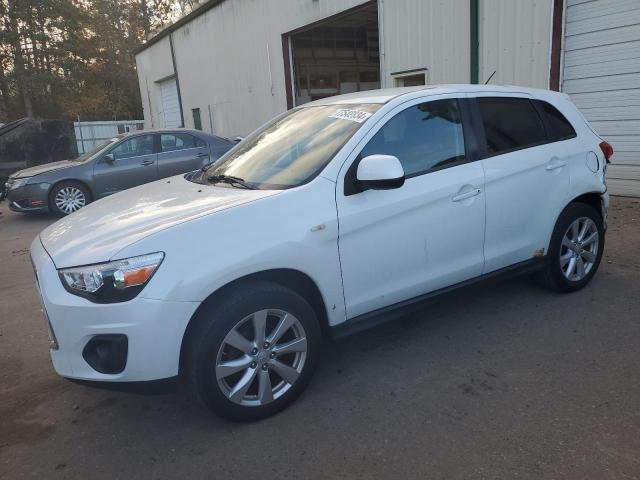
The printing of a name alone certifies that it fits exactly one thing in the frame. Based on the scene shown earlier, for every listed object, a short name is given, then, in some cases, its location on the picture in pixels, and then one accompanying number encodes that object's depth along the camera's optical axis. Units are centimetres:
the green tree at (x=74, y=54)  3378
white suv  254
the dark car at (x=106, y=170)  970
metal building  765
